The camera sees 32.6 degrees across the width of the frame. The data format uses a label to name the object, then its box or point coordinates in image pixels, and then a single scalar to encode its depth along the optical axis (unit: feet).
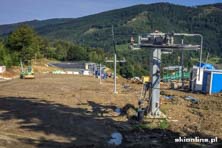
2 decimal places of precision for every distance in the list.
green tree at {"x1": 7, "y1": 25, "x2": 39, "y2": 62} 236.84
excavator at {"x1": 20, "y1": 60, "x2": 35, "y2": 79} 154.20
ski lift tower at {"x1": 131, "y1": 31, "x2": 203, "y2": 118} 55.42
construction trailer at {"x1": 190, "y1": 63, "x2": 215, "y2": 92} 105.60
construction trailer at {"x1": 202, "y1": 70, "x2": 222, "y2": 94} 102.83
